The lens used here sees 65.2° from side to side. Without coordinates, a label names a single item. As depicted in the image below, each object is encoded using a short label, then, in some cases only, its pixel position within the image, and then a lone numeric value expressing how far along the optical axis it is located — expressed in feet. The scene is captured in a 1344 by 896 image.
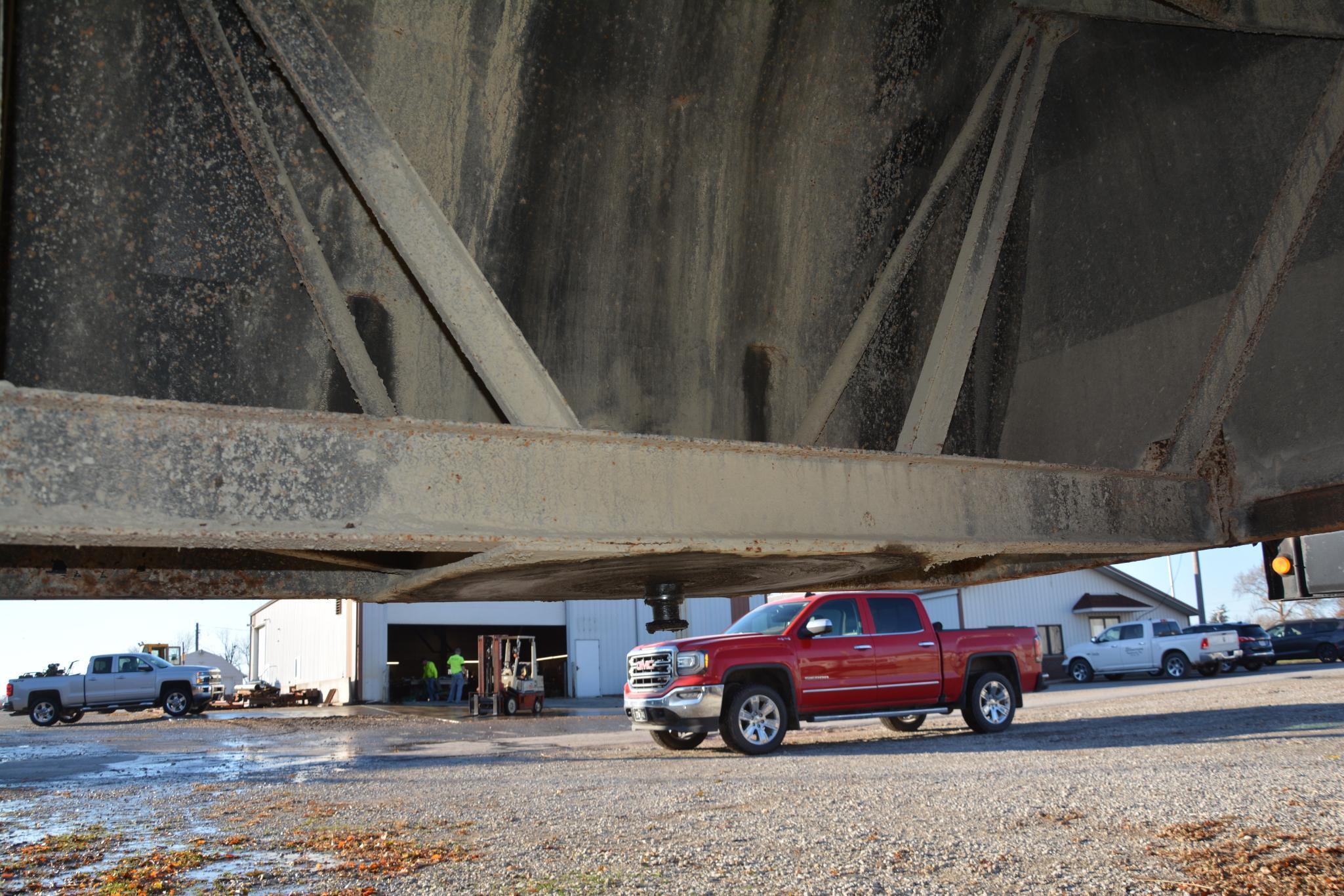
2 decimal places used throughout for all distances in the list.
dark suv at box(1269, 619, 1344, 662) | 104.99
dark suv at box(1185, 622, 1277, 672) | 94.02
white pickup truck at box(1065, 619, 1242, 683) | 89.81
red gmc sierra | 39.91
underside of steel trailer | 9.59
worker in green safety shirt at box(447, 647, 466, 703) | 95.25
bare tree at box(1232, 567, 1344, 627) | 229.66
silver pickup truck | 86.79
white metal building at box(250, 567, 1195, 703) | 106.93
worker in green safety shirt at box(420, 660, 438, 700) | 105.09
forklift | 73.46
